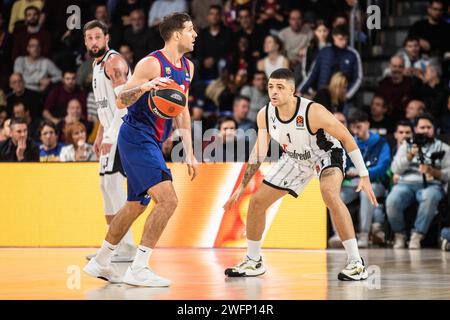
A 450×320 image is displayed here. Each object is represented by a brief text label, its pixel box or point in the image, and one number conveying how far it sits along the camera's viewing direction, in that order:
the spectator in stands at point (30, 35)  18.45
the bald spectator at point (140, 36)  18.08
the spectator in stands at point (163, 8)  18.66
